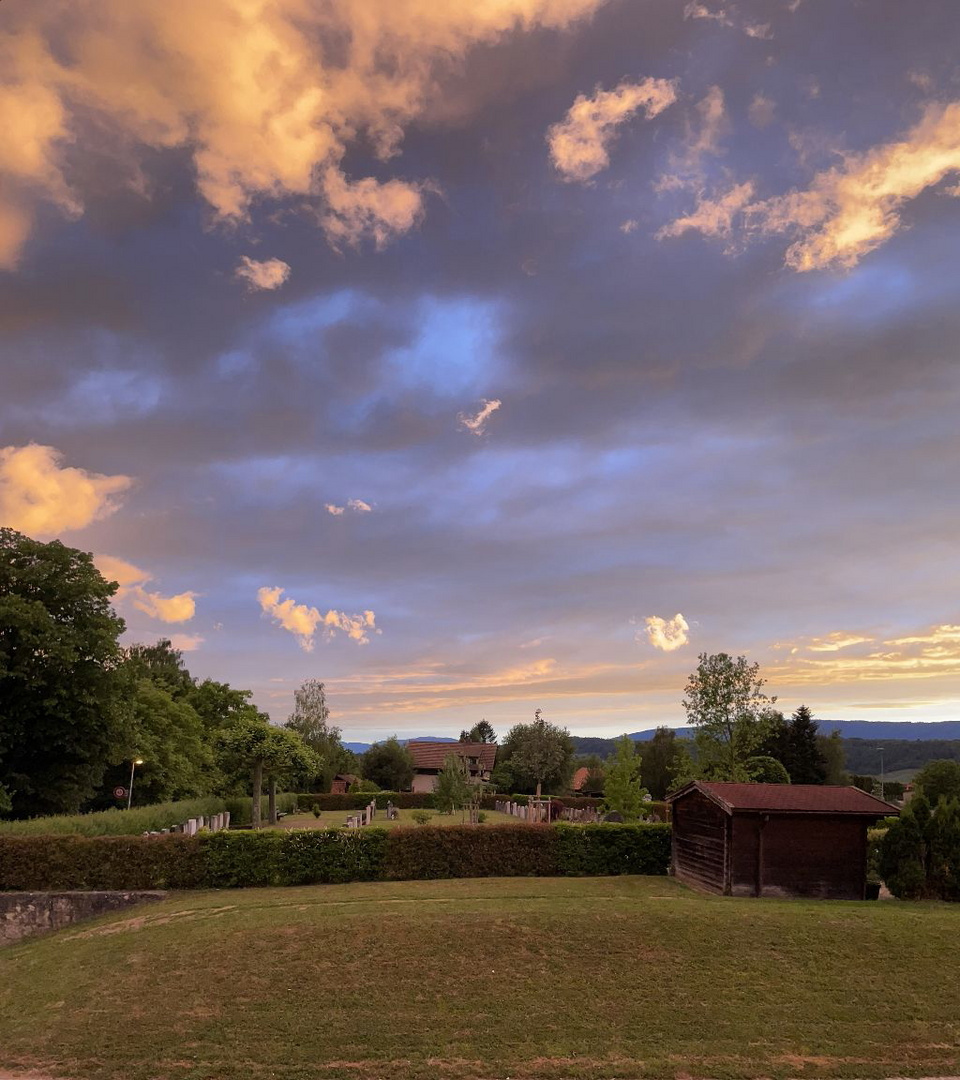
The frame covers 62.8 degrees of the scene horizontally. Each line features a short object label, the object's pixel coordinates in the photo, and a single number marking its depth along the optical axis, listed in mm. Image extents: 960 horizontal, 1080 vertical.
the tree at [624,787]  40219
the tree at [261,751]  42531
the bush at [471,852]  26219
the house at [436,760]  94812
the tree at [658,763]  79531
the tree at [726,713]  41625
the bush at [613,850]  27016
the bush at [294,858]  25422
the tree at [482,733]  155538
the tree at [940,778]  34375
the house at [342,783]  92706
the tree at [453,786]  54094
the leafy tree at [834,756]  83750
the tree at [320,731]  91356
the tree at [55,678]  37531
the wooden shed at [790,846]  23672
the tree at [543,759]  80500
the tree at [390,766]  91000
